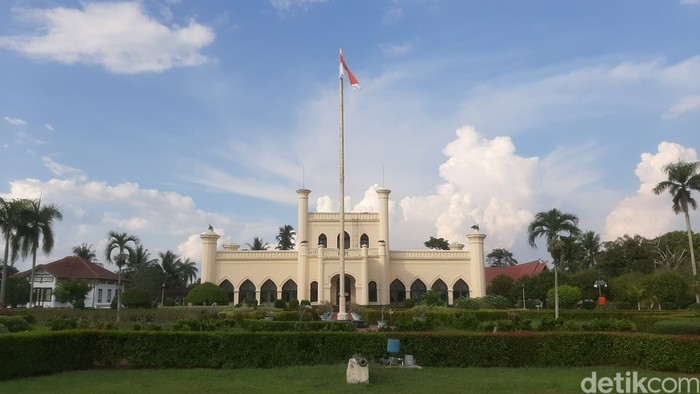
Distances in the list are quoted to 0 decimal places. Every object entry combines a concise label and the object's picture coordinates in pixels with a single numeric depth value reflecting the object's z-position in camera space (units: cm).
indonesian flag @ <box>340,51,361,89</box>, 3106
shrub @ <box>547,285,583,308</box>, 3944
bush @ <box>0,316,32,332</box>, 2177
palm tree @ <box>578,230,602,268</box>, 6531
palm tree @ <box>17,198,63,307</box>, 3938
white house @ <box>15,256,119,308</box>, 4722
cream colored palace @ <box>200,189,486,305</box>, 4619
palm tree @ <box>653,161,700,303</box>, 4228
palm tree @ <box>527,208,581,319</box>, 5116
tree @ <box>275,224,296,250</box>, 6581
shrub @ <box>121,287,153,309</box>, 3650
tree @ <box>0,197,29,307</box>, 3891
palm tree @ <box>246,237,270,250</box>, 6679
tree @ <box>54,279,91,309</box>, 3894
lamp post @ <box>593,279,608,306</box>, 4325
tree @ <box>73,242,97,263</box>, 7181
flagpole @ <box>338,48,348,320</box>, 3157
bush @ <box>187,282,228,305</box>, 4241
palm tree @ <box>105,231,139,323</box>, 3416
